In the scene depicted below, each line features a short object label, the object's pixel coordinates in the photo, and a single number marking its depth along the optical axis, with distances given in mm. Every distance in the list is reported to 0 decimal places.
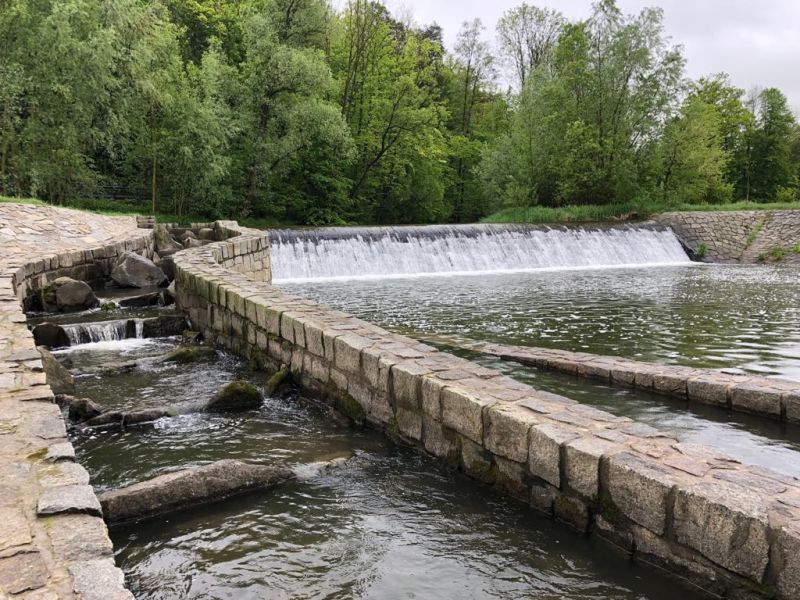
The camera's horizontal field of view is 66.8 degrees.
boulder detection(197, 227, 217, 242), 18469
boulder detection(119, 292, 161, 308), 11305
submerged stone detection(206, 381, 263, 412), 5922
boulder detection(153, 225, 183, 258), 17212
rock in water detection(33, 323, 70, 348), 8453
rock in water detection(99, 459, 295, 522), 3727
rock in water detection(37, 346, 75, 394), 6152
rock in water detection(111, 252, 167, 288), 13250
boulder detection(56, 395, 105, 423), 5516
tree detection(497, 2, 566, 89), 43406
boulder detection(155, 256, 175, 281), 14000
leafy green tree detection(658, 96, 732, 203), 32594
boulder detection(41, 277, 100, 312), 10898
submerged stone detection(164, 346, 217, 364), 7773
